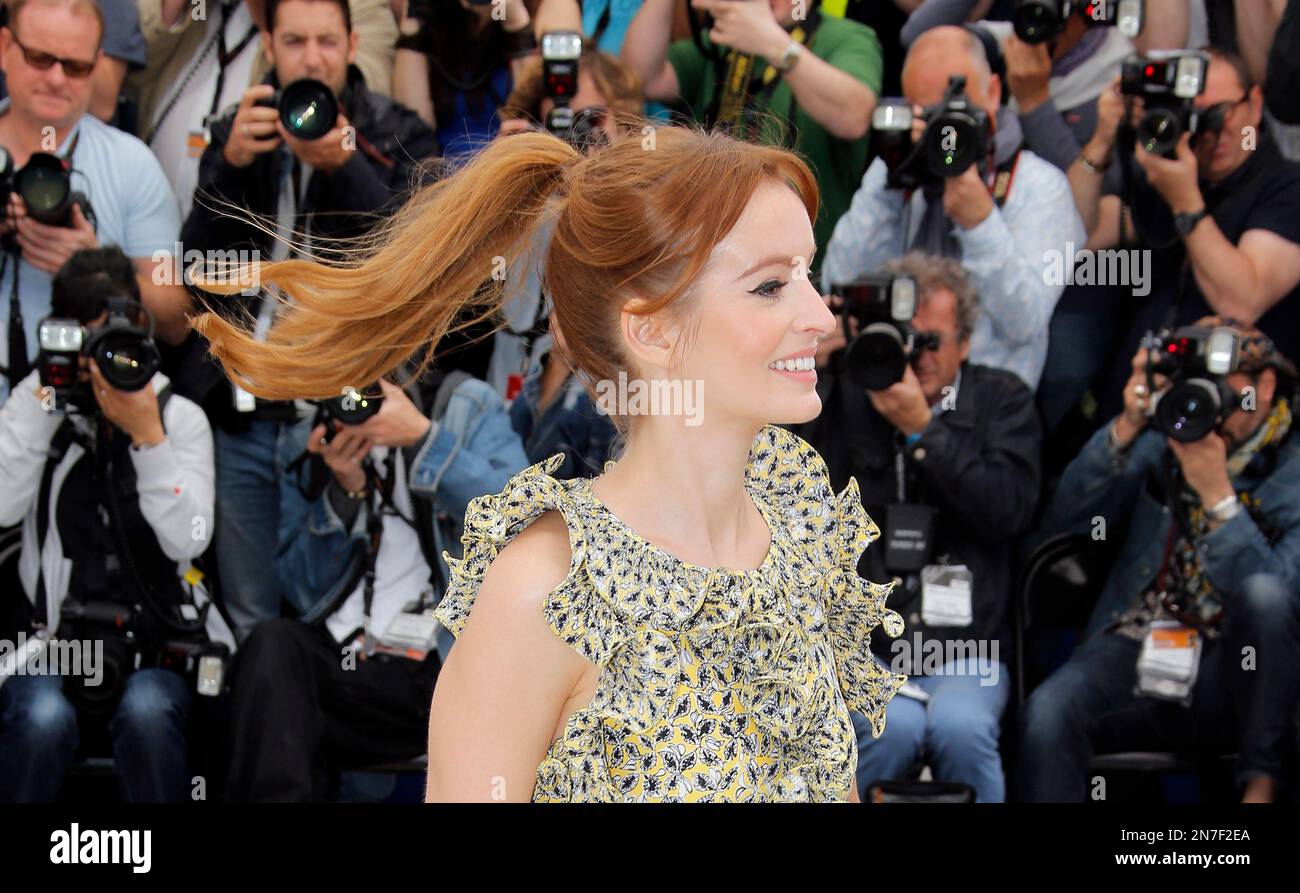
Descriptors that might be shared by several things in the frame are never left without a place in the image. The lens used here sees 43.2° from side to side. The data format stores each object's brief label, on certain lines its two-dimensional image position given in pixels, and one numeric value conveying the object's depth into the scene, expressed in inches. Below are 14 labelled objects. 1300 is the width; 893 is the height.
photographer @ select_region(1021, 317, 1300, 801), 153.3
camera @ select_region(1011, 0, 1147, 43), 176.4
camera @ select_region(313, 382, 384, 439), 155.9
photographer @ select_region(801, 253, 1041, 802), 157.6
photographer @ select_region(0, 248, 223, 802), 159.0
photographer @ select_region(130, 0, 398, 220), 190.9
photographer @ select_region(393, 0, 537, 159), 189.0
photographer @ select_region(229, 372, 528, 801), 153.5
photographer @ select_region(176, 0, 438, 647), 172.2
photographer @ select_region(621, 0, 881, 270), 175.8
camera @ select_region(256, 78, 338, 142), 171.0
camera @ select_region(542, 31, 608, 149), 172.9
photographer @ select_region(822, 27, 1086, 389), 171.6
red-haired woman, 82.1
